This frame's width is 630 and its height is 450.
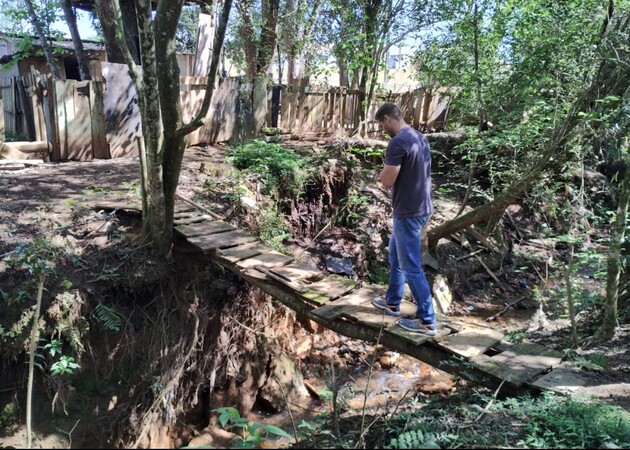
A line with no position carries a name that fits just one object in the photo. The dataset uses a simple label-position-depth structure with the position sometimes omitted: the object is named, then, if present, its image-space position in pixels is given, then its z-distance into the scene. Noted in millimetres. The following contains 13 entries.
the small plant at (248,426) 1821
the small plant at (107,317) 4547
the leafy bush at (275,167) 7215
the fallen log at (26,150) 7194
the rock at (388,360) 6207
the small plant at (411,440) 2533
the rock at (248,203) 6445
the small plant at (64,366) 4176
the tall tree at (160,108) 3885
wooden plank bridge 3670
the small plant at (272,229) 6426
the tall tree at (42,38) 11188
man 3785
